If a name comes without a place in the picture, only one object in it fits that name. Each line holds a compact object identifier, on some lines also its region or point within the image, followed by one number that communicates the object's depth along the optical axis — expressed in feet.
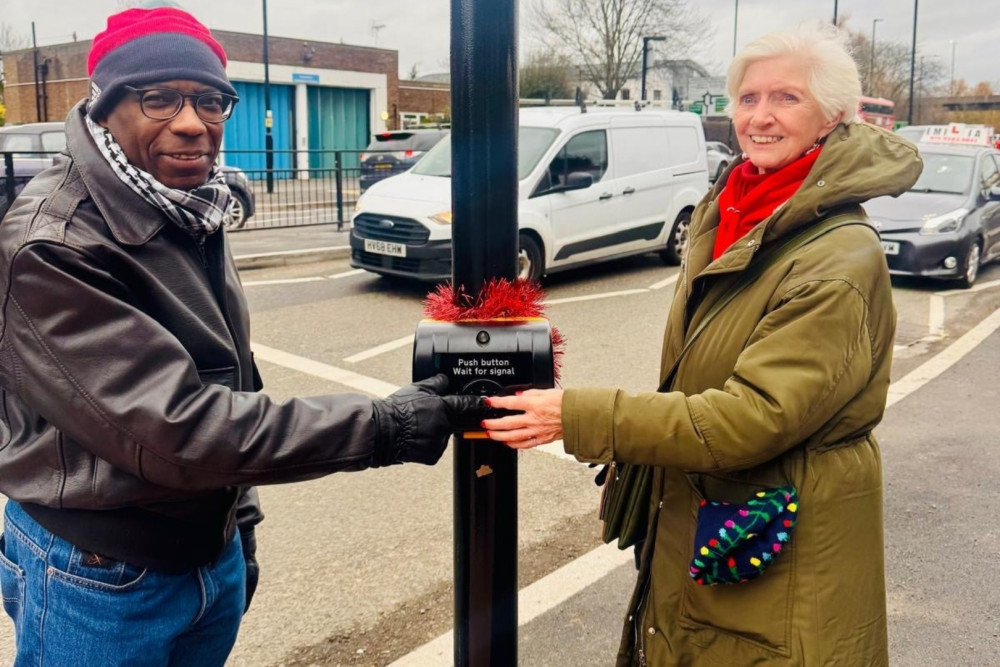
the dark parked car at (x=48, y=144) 44.70
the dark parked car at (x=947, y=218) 34.22
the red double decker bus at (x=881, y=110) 115.44
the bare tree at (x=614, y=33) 135.64
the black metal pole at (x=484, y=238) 5.89
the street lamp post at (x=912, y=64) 144.97
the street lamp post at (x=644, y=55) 100.97
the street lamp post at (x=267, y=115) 82.38
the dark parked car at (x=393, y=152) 56.08
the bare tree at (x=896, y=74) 182.09
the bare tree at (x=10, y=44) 181.44
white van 30.83
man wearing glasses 5.05
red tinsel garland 5.88
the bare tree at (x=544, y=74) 135.13
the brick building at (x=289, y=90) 102.01
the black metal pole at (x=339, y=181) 48.00
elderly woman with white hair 5.72
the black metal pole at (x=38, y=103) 118.22
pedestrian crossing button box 5.71
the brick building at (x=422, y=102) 126.00
